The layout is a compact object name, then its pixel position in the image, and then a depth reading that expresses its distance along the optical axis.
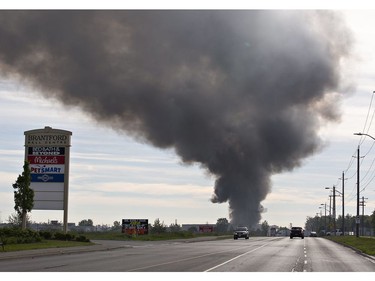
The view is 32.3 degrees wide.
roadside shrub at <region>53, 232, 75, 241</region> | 52.81
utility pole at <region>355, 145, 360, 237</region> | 78.72
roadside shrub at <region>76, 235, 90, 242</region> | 53.56
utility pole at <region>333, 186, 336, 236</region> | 143.27
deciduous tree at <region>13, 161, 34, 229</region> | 51.56
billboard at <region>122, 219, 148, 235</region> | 82.62
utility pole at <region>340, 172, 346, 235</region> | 114.29
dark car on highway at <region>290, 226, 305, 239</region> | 104.25
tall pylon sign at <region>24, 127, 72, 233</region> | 59.16
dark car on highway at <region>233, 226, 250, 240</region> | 93.06
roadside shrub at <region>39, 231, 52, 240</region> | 52.03
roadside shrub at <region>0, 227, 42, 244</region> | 43.94
